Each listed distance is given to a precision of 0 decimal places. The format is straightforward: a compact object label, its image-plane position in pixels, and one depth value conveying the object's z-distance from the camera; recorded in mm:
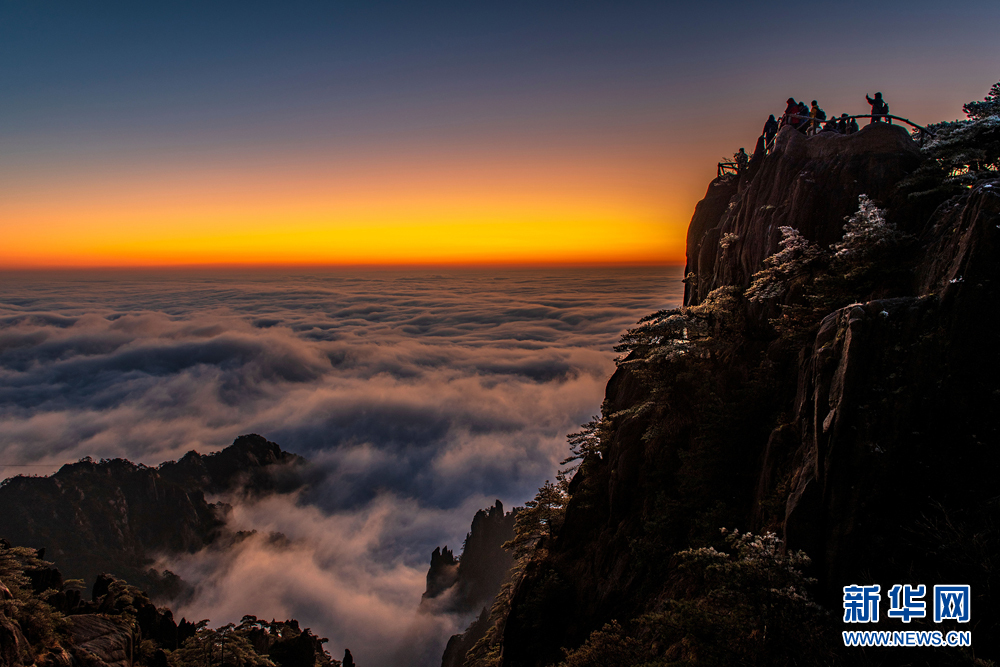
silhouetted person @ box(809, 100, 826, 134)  21266
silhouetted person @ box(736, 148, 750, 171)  29219
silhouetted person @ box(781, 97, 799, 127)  23047
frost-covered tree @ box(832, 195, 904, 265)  12078
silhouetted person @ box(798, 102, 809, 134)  22250
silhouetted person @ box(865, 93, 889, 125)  19422
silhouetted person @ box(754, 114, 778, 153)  26016
